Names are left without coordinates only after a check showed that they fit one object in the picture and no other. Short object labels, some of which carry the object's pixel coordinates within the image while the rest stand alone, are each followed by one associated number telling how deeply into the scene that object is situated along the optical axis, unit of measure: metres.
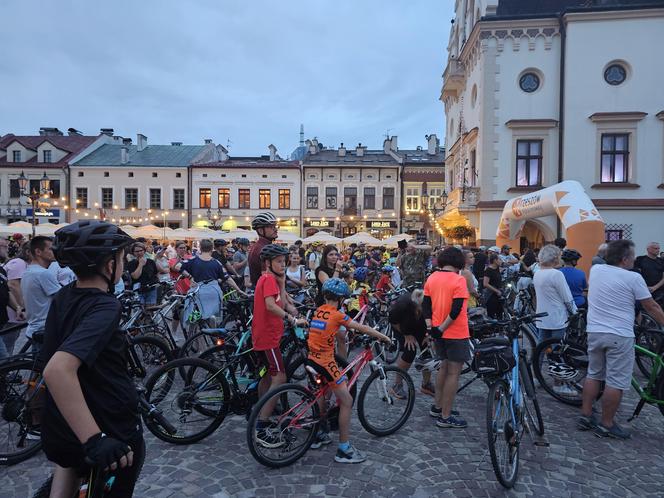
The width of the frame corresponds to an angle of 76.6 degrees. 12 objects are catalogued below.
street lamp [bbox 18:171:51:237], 15.70
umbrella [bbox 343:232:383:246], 21.77
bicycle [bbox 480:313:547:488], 3.41
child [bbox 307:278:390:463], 3.77
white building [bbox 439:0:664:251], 17.97
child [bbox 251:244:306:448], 4.10
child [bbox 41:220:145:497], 1.56
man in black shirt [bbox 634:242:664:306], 8.46
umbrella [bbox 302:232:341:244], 20.53
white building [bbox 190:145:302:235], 38.25
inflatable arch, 10.62
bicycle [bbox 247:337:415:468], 3.66
